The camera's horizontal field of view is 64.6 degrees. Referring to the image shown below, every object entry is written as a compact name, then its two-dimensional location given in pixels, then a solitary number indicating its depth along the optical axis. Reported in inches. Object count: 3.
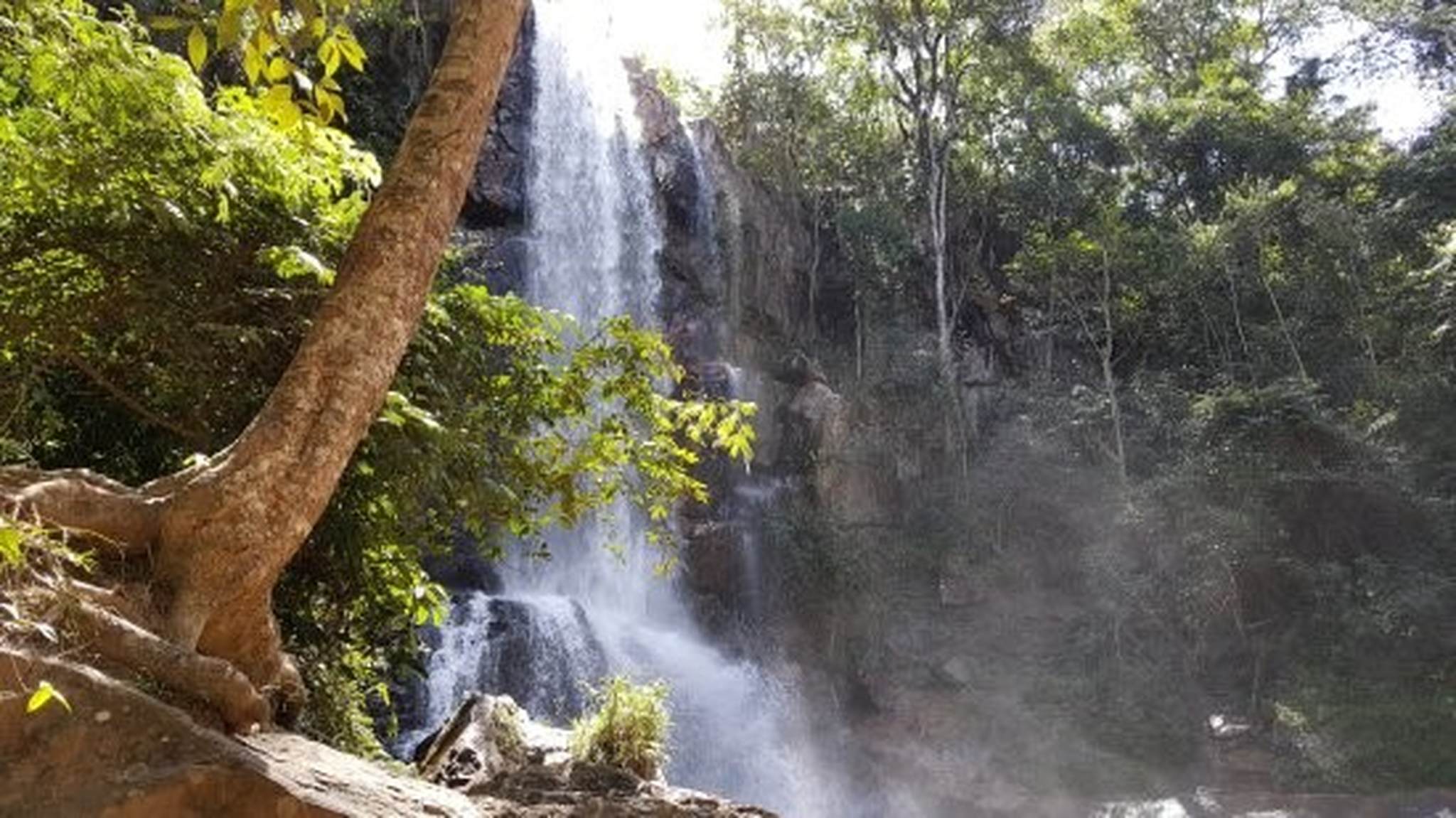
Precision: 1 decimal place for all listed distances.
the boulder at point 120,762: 90.8
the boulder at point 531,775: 191.8
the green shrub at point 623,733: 218.2
